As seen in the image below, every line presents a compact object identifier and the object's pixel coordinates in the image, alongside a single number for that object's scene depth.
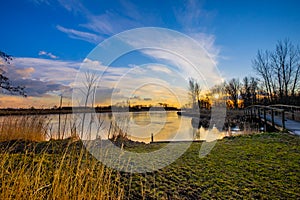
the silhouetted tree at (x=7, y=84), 7.36
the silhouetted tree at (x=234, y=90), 33.37
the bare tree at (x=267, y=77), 20.15
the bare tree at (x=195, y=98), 21.07
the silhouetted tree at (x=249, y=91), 29.58
